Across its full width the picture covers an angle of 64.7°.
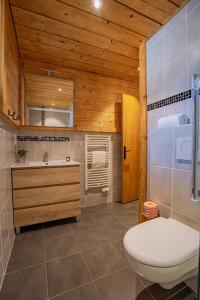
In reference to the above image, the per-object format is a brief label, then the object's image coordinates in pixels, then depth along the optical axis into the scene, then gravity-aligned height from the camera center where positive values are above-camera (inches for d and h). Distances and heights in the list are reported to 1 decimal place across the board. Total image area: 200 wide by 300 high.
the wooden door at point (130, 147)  107.9 +1.0
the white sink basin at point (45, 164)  73.7 -8.0
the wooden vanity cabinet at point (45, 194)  73.1 -22.4
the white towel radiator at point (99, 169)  102.8 -11.4
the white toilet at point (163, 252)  32.2 -22.4
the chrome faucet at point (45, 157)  92.5 -5.0
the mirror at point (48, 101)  89.7 +28.4
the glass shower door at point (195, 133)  38.5 +3.8
